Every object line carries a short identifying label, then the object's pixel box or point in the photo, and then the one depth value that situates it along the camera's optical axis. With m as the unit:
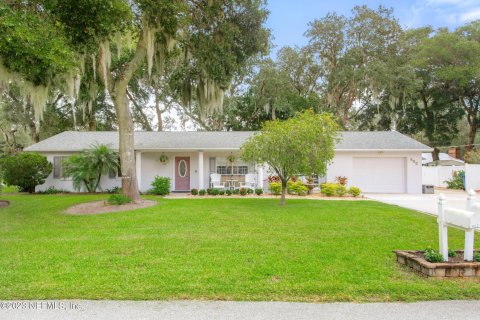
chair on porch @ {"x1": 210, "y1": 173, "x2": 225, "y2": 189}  15.90
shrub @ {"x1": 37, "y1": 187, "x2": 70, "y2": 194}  15.76
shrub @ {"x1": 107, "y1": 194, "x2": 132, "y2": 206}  10.87
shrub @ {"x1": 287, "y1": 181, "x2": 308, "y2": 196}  14.65
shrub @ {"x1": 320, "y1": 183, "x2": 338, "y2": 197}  14.34
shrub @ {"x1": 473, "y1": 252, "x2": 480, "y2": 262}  4.54
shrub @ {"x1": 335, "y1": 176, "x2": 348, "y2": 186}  15.95
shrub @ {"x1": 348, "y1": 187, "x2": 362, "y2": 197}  14.26
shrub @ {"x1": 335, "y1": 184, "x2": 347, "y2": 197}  14.39
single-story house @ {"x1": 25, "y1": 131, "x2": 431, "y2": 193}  16.36
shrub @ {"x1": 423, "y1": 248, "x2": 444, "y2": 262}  4.46
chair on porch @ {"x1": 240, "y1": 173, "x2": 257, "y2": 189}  15.90
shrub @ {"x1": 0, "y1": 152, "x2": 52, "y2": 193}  14.97
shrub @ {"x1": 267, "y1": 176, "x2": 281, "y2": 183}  15.71
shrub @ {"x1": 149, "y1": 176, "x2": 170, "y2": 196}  14.98
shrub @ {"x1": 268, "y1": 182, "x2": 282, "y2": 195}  14.62
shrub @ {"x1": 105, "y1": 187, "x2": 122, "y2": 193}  15.59
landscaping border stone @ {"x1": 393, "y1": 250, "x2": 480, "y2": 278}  4.17
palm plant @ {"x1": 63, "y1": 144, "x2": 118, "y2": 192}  14.42
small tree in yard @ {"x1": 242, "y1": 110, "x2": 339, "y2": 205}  10.28
